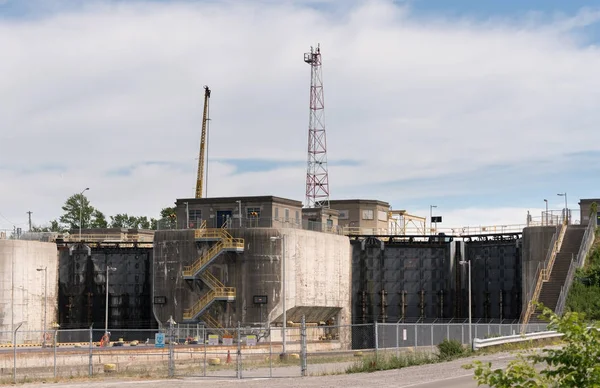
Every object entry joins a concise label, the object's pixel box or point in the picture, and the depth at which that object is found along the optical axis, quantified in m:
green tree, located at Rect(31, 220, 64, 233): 173.14
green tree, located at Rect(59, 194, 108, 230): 175.75
